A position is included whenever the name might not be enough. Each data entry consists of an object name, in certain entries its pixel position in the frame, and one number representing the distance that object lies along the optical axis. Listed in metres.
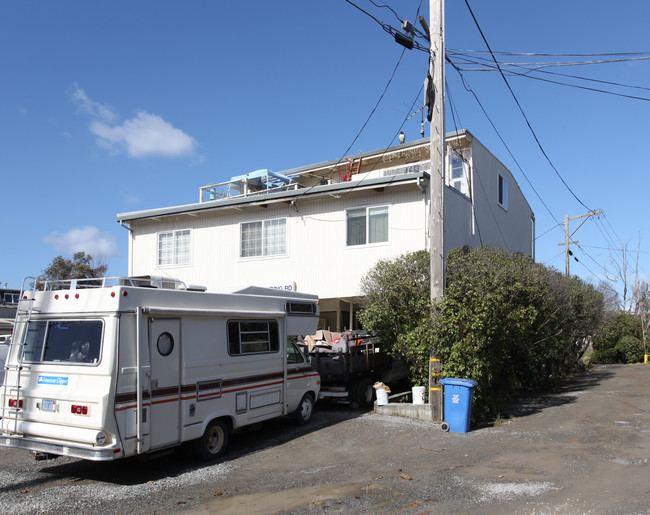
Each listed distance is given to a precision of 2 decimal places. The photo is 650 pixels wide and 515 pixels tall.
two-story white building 16.22
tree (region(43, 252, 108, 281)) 35.22
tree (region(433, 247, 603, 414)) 10.39
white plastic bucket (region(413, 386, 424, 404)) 11.32
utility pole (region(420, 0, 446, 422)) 10.84
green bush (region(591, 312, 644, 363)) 30.95
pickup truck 12.43
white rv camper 6.95
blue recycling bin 9.87
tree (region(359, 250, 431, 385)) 11.27
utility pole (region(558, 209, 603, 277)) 32.19
